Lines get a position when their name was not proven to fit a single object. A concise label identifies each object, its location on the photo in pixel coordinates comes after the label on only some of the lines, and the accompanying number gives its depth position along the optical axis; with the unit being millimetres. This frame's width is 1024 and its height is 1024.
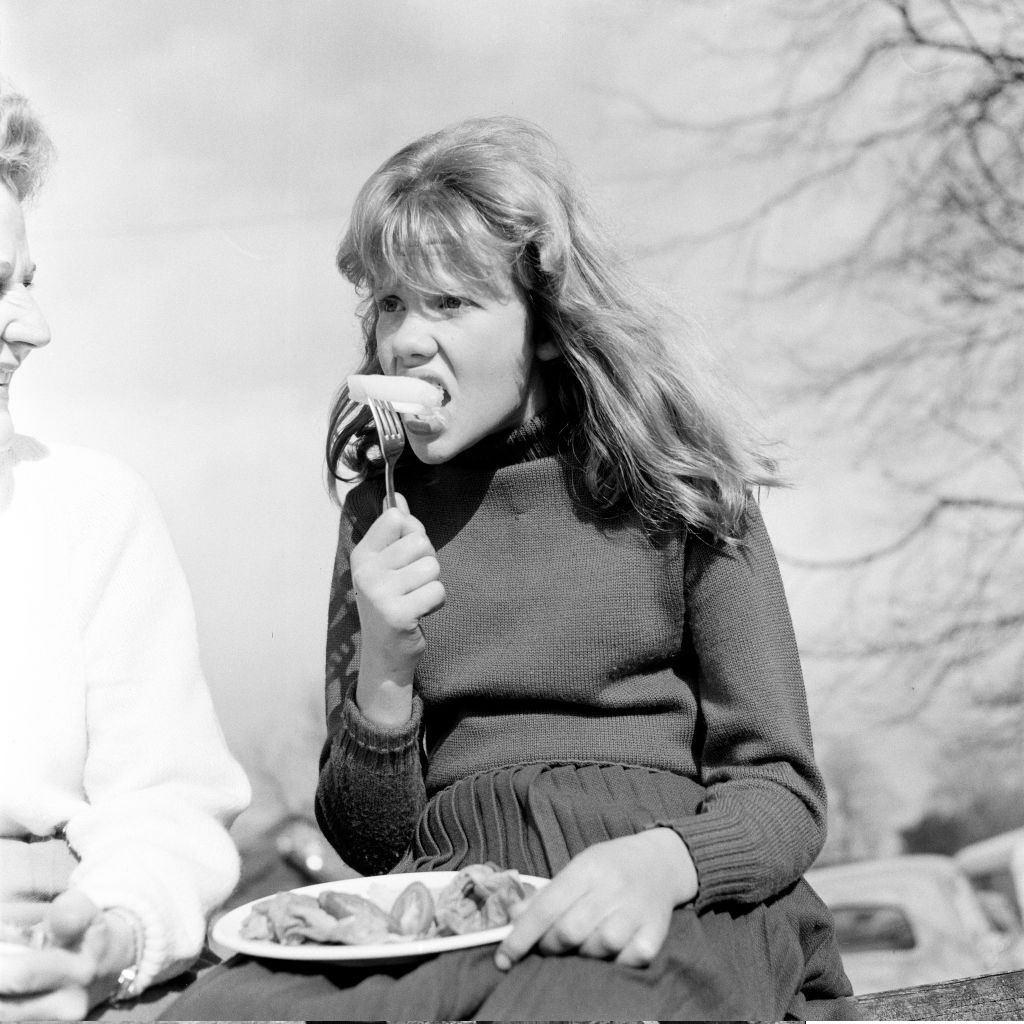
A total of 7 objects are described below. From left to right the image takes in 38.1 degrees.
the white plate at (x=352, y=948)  1115
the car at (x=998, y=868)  2004
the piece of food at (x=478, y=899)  1192
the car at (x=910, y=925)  1986
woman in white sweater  1231
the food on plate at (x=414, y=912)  1192
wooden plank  1802
